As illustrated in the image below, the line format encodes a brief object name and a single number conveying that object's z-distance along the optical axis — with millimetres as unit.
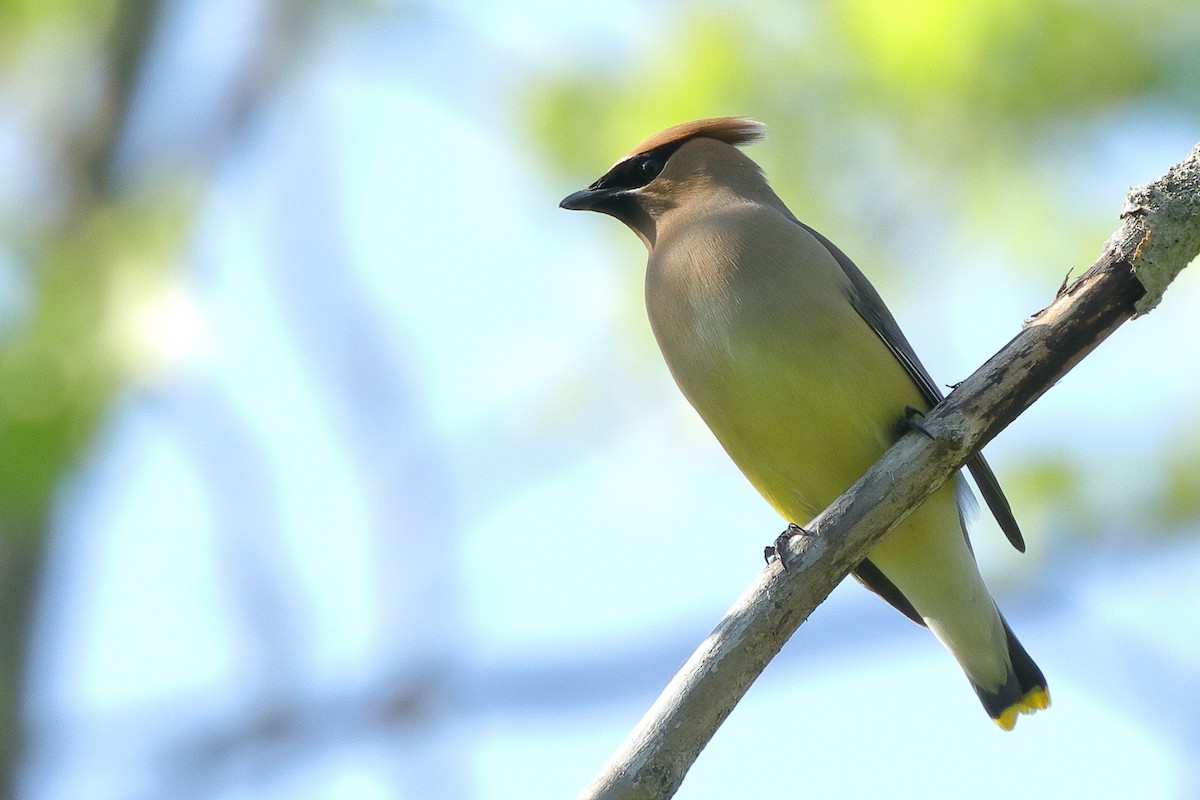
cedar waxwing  9586
